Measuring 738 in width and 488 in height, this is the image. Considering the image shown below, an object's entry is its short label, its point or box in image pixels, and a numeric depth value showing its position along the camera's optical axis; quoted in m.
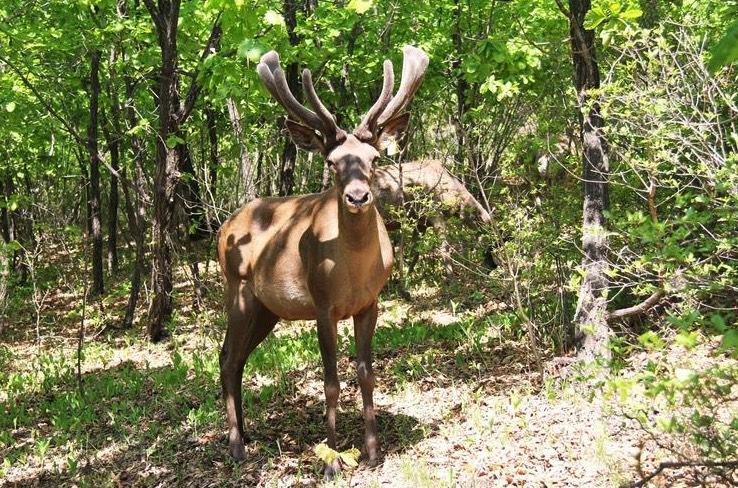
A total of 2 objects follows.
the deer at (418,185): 11.86
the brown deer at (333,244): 5.65
